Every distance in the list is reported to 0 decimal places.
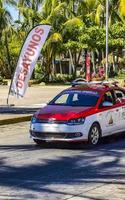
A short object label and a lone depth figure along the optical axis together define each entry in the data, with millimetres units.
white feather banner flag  22391
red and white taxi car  14203
